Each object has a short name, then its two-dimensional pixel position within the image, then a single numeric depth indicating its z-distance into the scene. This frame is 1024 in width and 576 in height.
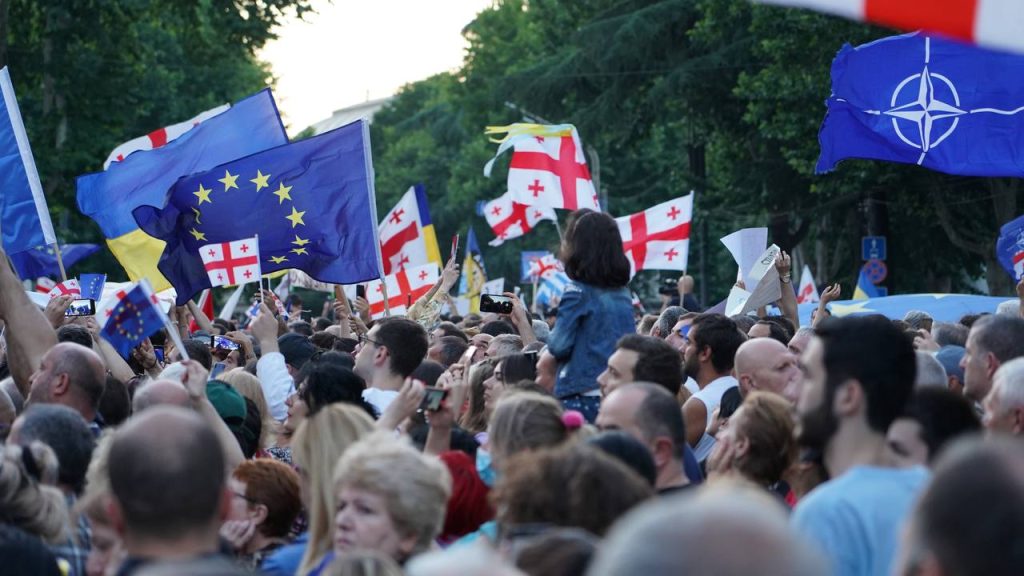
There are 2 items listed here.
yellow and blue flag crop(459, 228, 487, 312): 26.73
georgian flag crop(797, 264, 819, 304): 23.36
